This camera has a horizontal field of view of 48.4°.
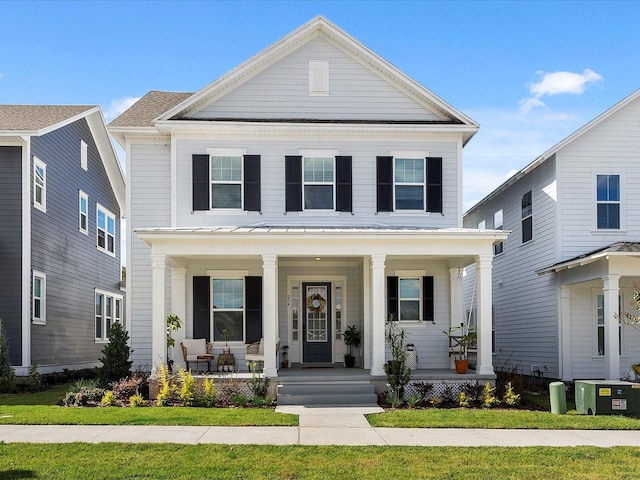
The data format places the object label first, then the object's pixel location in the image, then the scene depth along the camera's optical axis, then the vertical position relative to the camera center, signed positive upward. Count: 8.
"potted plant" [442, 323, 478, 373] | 16.06 -1.40
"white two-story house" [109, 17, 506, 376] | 17.55 +2.66
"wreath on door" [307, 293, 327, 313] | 18.80 -0.52
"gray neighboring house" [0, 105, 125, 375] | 18.44 +1.49
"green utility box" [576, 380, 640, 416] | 13.48 -2.20
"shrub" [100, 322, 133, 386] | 15.65 -1.66
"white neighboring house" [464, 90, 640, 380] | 18.50 +1.51
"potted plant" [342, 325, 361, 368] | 18.31 -1.46
